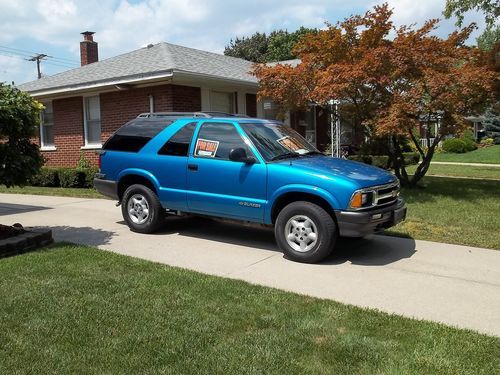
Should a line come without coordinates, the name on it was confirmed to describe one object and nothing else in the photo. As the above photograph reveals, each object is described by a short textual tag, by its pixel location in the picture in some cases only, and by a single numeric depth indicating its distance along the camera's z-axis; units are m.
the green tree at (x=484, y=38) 63.22
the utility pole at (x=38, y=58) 54.28
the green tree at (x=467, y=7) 13.67
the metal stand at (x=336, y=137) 17.43
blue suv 6.07
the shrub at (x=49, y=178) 15.26
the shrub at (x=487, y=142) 38.12
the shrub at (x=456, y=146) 32.03
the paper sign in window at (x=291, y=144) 7.06
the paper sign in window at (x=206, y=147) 7.11
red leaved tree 10.36
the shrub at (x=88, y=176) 14.61
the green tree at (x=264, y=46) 46.22
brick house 13.48
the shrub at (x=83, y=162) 15.65
